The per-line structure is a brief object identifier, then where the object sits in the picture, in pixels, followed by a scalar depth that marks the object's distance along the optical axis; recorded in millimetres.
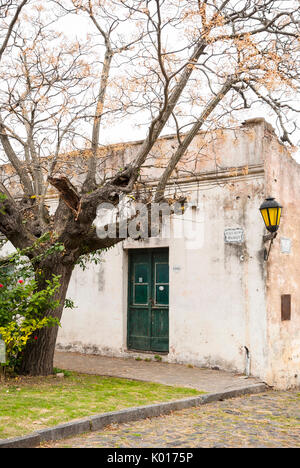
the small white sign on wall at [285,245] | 10038
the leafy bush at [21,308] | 7723
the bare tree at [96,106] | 7977
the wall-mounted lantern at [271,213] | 8852
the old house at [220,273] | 9656
